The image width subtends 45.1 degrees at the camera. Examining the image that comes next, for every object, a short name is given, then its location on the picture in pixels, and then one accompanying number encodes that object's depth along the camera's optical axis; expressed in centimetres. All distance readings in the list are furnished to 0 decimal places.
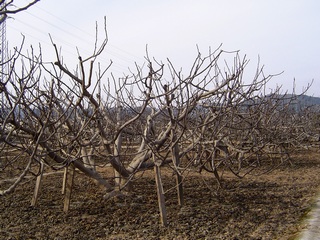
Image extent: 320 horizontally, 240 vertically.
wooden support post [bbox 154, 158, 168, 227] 402
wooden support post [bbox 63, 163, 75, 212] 457
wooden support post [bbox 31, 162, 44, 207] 485
